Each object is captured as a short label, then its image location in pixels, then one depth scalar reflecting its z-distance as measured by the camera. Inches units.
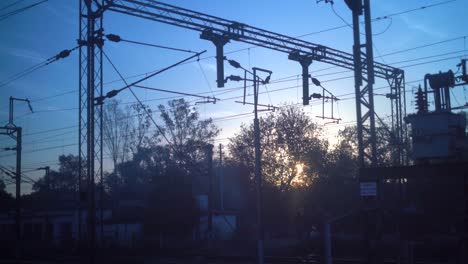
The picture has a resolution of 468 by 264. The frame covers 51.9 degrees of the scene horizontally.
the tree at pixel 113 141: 2295.8
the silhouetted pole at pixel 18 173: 1326.5
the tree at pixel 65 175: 3816.4
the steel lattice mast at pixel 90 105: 757.3
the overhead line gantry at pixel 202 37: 779.4
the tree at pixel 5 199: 3191.4
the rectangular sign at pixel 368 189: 697.6
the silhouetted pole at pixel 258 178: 689.6
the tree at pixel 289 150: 2021.4
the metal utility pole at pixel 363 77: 807.1
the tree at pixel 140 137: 2358.5
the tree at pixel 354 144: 2156.3
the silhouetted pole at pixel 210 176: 1520.7
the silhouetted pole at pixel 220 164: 1897.0
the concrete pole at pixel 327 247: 586.6
